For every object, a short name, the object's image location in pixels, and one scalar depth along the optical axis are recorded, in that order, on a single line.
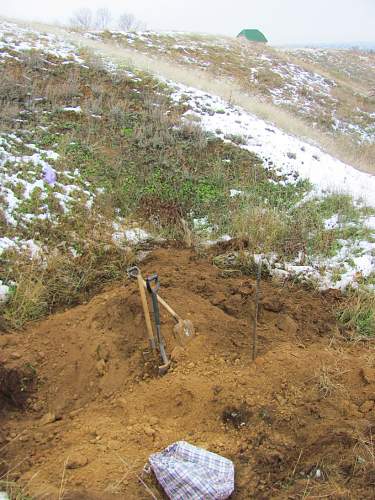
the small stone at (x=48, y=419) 2.93
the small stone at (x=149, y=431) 2.71
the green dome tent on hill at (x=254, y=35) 33.47
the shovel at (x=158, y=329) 3.10
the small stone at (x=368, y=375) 3.15
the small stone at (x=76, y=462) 2.47
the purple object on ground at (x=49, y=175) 5.46
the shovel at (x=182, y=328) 3.47
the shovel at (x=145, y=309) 3.25
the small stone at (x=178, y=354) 3.32
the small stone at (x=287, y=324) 3.88
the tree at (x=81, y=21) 39.96
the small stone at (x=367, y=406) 2.92
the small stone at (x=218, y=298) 4.14
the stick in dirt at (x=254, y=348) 3.27
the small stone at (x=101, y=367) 3.29
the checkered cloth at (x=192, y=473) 2.23
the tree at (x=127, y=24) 40.15
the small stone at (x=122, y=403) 2.99
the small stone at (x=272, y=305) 4.14
